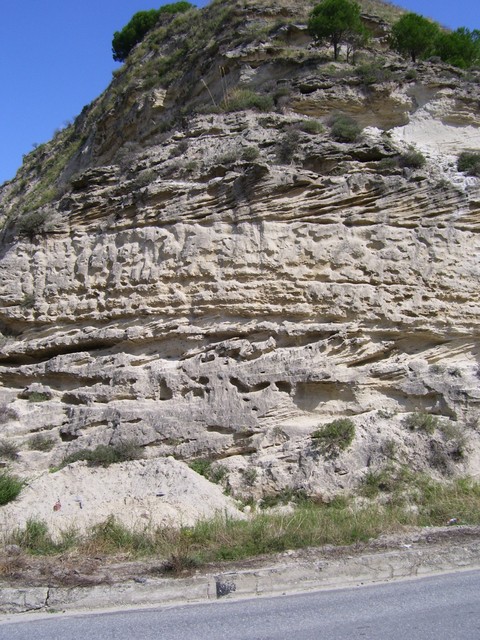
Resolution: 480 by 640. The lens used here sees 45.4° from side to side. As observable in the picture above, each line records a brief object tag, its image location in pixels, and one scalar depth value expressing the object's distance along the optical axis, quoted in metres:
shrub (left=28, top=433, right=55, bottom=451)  9.48
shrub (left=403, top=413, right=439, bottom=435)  9.12
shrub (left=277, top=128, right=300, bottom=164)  11.49
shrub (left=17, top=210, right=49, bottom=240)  11.63
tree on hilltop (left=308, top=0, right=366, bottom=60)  14.77
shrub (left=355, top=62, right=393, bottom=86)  13.16
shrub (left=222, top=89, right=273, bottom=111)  13.02
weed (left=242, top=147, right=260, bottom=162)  11.50
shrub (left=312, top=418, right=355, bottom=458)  8.86
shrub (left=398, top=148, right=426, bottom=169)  11.35
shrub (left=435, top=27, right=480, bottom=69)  16.33
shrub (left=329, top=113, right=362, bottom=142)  12.16
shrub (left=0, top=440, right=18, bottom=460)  9.23
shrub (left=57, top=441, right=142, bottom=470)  8.93
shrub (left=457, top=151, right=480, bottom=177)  11.34
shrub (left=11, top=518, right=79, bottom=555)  6.64
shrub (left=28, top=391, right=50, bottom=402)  10.22
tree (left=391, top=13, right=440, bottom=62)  15.76
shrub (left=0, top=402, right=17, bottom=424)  9.82
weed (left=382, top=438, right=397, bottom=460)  8.84
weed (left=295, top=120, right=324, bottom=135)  12.32
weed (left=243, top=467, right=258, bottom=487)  8.73
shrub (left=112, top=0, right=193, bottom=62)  24.41
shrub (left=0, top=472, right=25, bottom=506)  7.86
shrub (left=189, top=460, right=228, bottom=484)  8.84
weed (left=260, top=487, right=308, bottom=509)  8.41
